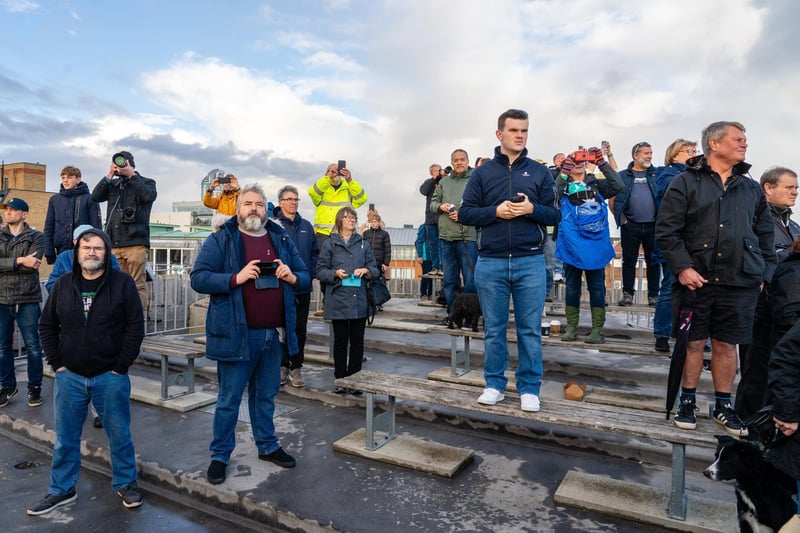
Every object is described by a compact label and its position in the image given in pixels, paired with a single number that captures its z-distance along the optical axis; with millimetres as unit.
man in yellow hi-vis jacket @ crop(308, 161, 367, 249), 7828
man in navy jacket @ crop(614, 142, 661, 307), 6473
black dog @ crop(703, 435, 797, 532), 2561
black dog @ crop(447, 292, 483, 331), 5996
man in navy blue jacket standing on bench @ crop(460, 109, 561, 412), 3756
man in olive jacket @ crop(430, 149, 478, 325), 7082
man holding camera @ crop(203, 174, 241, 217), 7230
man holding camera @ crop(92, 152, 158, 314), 6051
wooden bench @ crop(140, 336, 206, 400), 5555
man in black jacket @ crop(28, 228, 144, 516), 3596
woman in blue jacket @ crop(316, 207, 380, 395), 5352
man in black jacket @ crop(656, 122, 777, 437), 3393
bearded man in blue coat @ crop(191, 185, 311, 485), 3697
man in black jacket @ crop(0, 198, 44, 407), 5562
